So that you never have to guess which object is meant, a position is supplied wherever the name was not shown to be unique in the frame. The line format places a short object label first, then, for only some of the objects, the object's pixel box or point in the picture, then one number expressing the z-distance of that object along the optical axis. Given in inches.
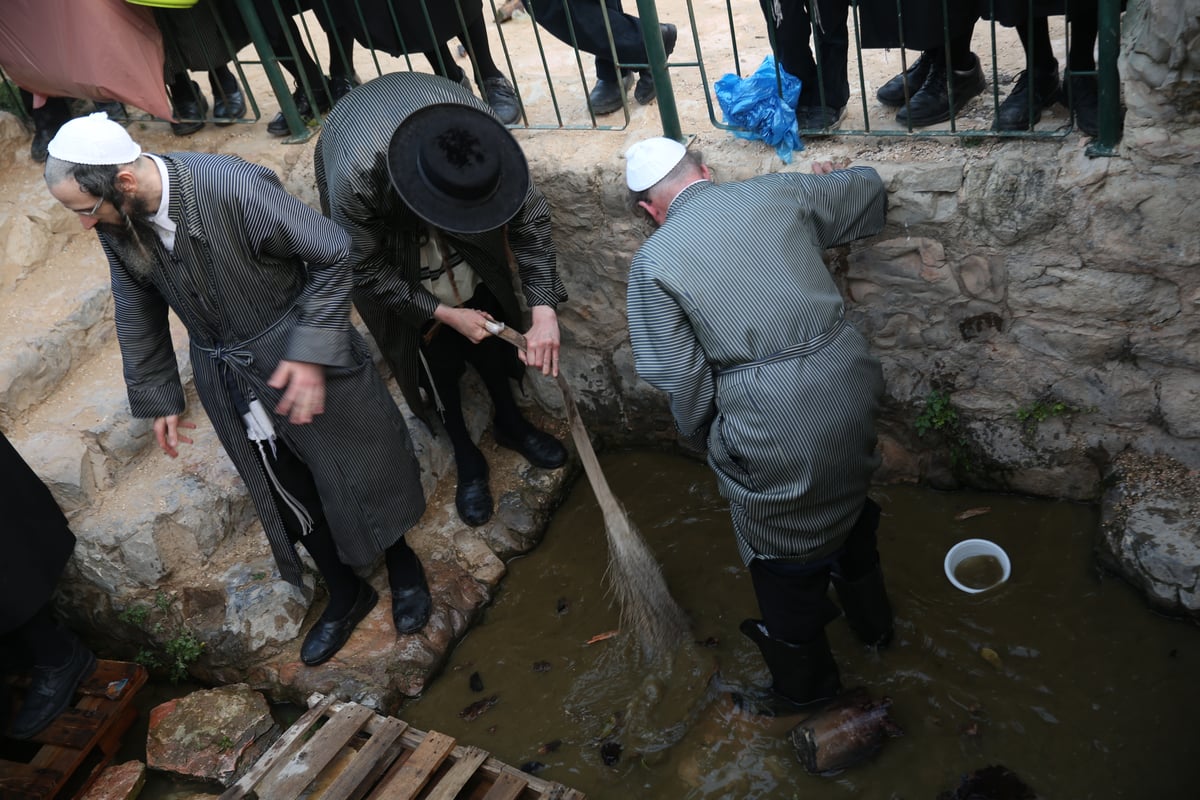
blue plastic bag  146.3
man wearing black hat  133.5
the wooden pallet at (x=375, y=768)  136.2
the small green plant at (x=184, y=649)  161.6
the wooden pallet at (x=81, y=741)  148.8
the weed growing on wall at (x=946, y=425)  156.3
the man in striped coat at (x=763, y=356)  112.6
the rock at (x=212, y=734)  151.3
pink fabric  166.2
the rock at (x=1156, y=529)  134.2
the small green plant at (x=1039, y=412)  148.4
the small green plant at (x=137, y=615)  162.4
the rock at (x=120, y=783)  150.5
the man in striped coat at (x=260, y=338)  121.8
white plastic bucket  144.3
